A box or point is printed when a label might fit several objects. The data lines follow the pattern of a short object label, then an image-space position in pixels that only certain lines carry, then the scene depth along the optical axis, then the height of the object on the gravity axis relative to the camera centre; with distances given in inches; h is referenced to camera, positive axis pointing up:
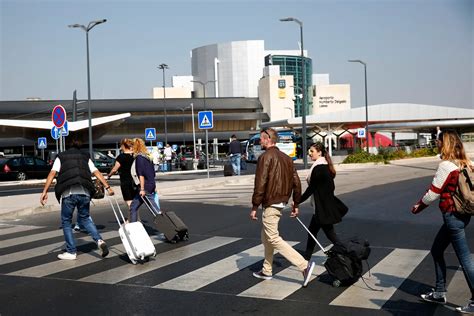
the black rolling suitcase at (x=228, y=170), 1040.8 -62.1
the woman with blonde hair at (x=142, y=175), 394.3 -24.9
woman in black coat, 298.7 -33.2
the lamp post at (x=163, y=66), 2326.8 +288.1
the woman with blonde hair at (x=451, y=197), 225.0 -26.0
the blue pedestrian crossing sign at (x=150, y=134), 1446.9 +10.4
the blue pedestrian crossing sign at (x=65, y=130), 1054.9 +19.6
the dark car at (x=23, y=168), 1229.1 -57.0
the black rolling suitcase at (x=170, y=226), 377.1 -58.1
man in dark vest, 330.3 -27.6
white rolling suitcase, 314.8 -56.7
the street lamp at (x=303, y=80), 1323.8 +124.8
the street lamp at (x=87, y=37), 1298.4 +230.8
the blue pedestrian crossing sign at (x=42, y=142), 1509.6 -2.3
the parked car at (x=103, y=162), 1311.5 -51.3
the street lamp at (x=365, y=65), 1862.6 +216.6
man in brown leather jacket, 268.4 -26.6
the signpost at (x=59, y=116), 733.3 +30.9
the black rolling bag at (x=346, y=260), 262.7 -58.4
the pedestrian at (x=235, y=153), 1024.2 -30.4
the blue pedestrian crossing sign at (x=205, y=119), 942.4 +28.9
